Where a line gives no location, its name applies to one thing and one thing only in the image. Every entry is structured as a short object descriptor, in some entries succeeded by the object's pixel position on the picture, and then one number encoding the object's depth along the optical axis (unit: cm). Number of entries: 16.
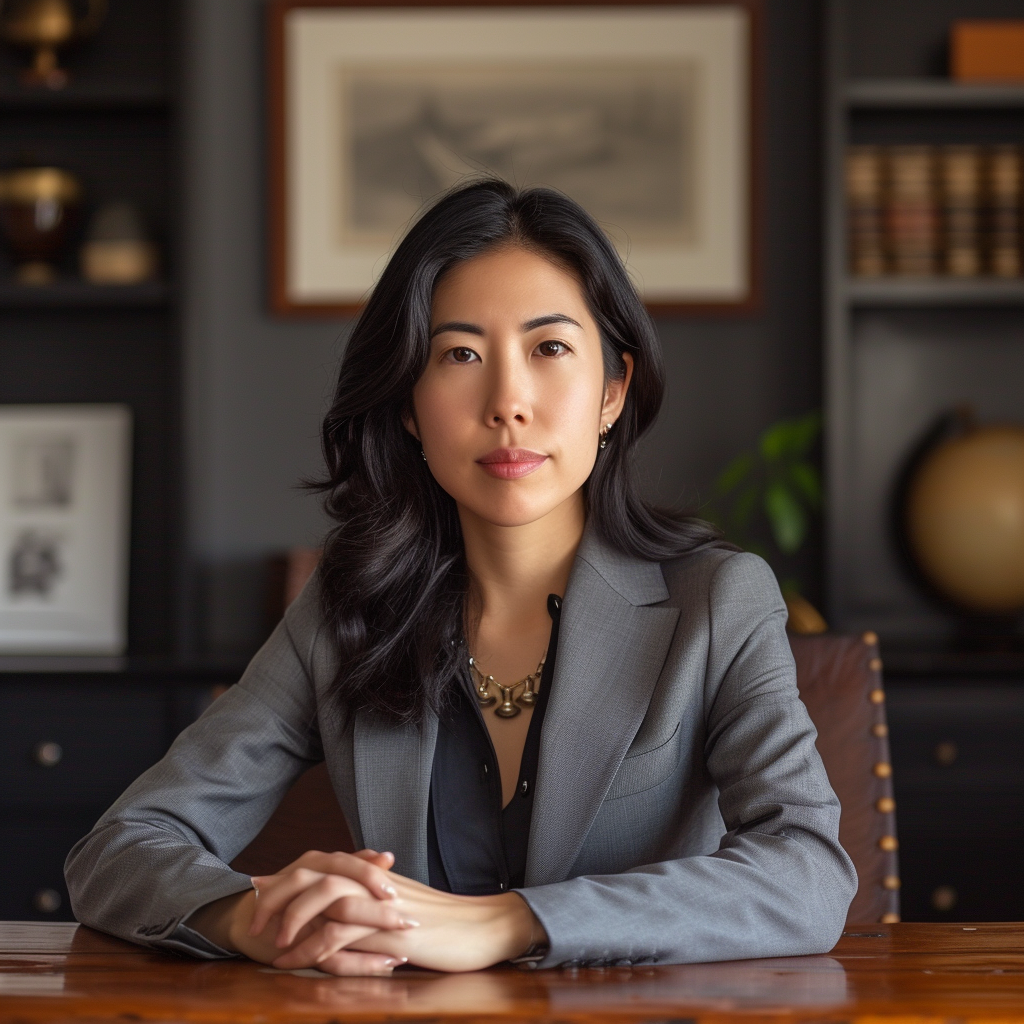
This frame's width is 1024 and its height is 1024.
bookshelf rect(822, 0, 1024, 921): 259
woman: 128
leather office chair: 156
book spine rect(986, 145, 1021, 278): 291
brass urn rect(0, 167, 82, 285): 307
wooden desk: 82
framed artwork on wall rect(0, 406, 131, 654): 317
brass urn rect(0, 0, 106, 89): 307
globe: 281
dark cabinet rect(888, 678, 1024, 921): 258
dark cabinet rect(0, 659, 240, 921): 270
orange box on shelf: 294
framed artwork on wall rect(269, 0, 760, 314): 315
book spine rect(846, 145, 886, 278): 292
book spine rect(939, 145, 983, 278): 291
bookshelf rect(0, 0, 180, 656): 323
